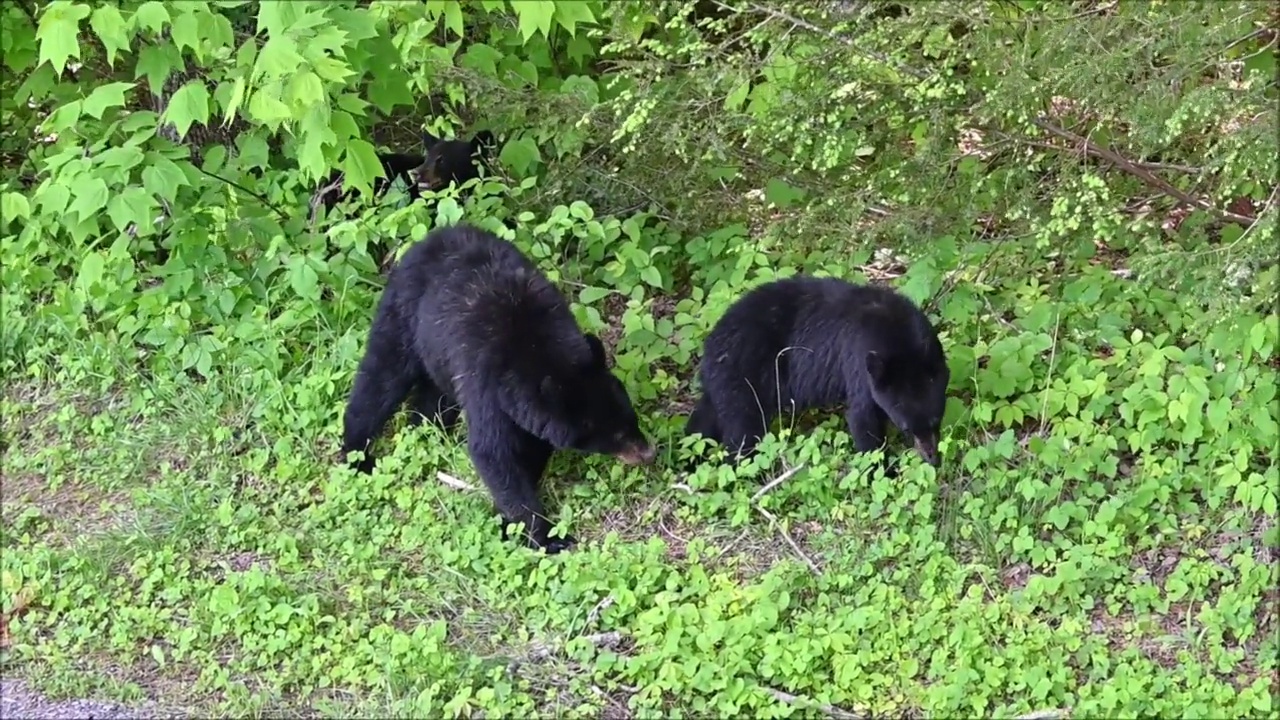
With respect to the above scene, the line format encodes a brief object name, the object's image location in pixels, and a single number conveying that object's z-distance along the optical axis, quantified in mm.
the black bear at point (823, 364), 9875
